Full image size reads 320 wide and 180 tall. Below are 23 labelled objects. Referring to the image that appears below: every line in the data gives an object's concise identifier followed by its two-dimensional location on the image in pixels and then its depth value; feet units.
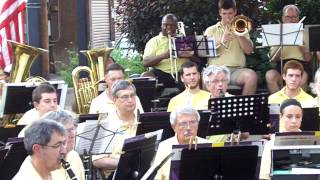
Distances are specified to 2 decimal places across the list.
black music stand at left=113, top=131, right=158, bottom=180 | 25.73
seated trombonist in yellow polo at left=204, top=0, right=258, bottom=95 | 43.72
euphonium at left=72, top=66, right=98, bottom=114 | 42.85
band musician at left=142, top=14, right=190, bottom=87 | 45.52
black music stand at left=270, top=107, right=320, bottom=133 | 32.01
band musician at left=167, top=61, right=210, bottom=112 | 37.42
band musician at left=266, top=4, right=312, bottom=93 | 44.46
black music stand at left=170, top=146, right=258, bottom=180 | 24.84
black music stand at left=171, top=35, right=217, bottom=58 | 44.07
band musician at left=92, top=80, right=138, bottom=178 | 31.08
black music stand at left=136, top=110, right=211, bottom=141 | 30.24
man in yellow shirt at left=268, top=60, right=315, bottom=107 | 36.75
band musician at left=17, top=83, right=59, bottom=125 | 32.56
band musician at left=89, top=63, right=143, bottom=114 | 36.81
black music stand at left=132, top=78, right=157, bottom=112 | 39.00
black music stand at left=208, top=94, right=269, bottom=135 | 32.28
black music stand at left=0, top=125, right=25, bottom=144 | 30.18
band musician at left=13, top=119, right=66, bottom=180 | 20.43
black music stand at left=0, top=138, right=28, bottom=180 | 24.38
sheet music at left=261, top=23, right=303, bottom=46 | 42.46
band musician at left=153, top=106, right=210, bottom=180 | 28.65
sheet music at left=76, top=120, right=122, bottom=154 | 28.27
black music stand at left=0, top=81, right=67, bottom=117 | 34.72
